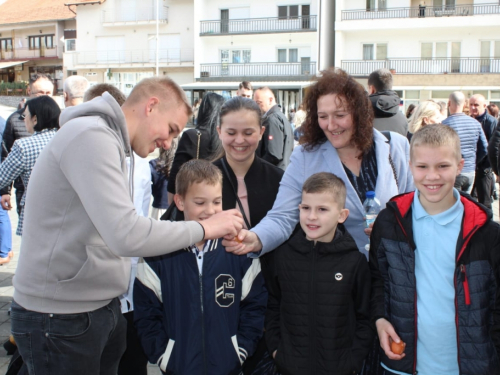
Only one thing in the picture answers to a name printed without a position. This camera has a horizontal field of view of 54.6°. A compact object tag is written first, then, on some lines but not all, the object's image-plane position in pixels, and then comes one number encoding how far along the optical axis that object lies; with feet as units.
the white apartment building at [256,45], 109.50
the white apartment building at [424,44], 97.30
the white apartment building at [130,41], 124.77
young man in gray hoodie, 6.72
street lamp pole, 119.14
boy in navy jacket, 8.89
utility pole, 106.32
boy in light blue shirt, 7.91
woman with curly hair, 9.88
